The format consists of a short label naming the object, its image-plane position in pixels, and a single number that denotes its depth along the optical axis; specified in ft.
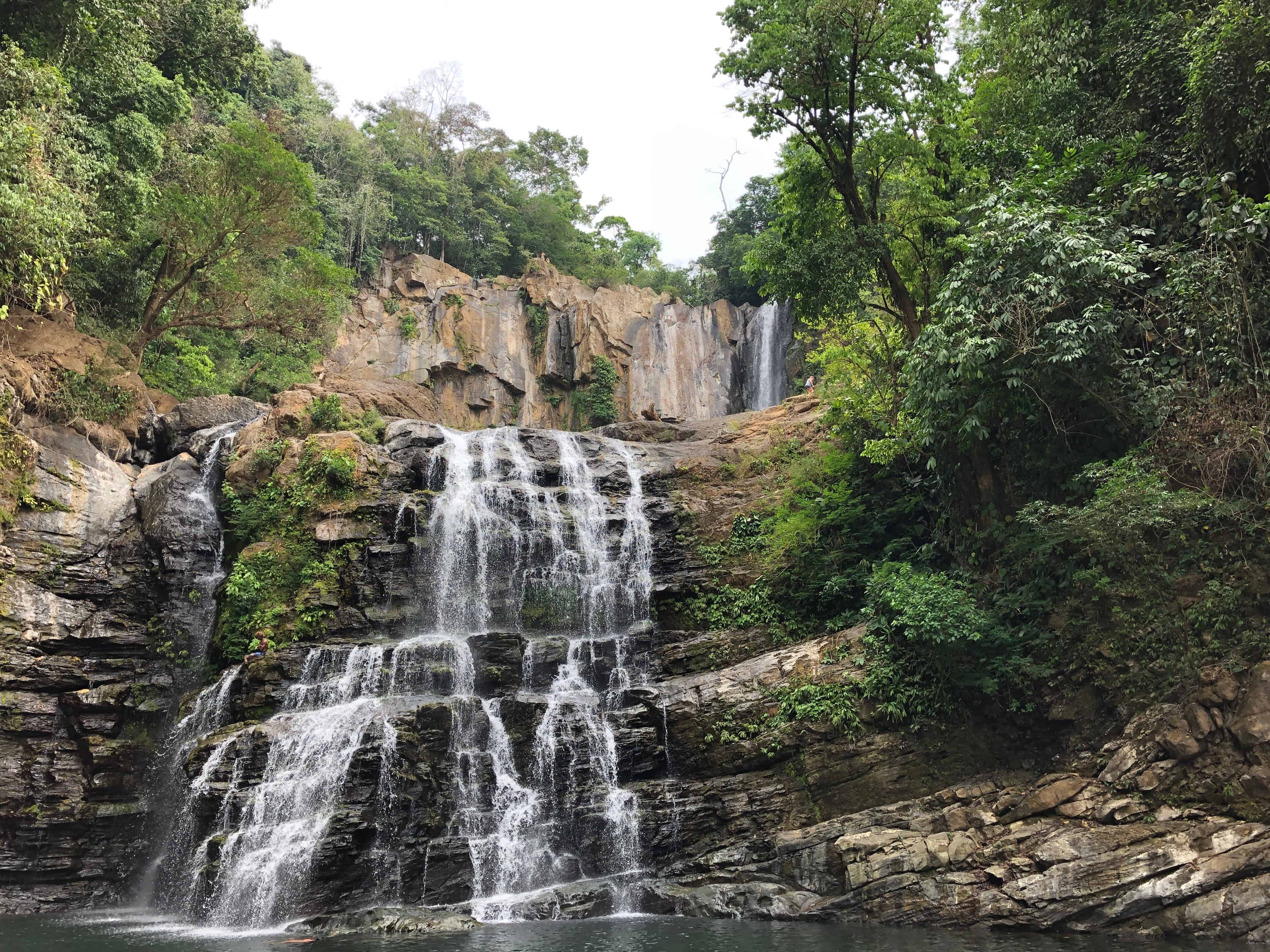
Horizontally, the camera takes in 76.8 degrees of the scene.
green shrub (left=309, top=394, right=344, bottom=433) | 66.23
